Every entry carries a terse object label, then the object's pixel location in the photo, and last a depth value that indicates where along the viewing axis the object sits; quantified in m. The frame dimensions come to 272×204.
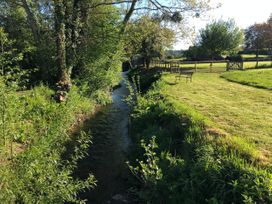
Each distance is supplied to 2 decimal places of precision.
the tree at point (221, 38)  32.51
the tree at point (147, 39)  16.85
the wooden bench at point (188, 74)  14.92
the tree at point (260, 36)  39.02
